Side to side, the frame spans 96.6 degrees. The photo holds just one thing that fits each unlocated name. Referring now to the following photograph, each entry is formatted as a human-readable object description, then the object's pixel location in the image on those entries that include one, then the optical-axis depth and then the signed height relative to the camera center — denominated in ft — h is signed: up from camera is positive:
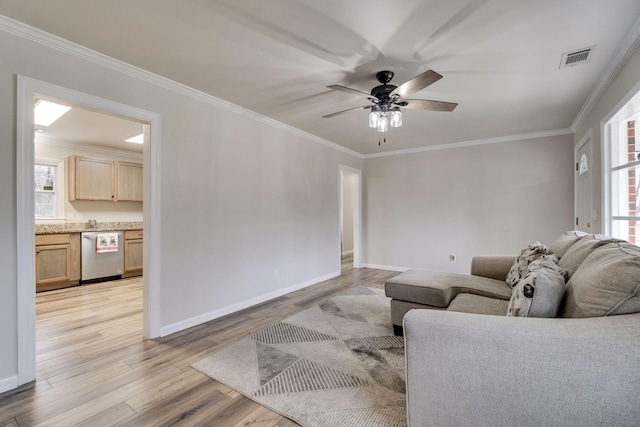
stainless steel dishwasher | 15.28 -2.32
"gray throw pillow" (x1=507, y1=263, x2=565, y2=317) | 4.35 -1.30
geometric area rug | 5.54 -3.83
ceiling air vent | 7.18 +4.05
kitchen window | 15.97 +1.20
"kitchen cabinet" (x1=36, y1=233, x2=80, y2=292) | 13.67 -2.41
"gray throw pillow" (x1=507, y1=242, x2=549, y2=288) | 7.70 -1.36
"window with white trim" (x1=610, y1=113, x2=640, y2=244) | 7.94 +0.88
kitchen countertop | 13.94 -0.79
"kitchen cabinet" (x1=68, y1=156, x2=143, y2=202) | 16.02 +1.97
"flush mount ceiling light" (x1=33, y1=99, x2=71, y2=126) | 10.43 +3.91
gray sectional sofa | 3.34 -1.84
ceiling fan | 8.23 +3.22
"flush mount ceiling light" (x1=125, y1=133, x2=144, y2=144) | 14.72 +3.91
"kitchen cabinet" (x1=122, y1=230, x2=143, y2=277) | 16.85 -2.42
